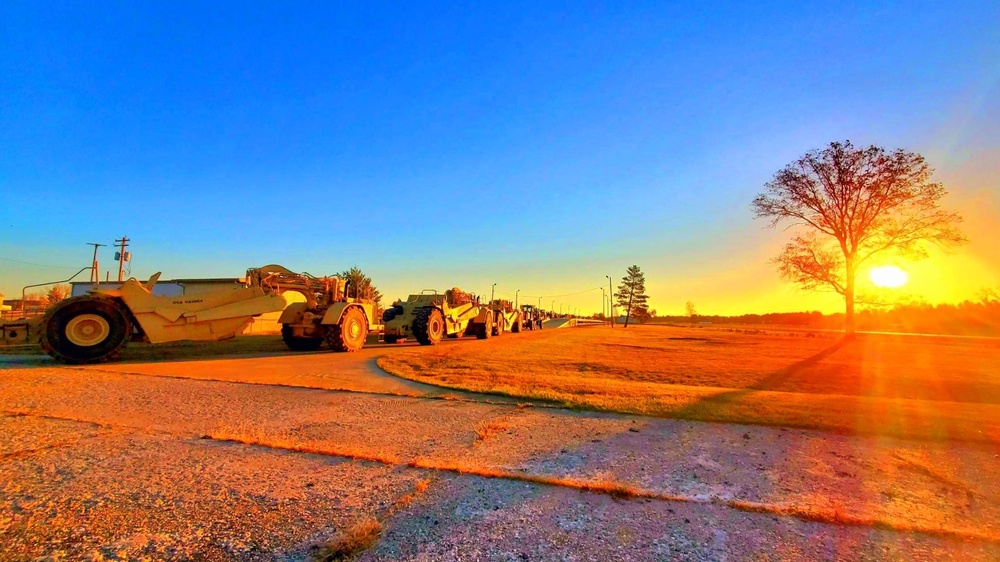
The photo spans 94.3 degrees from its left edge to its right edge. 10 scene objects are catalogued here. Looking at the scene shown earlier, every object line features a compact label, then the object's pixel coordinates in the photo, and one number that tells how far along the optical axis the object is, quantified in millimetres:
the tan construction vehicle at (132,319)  10422
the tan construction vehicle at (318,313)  14500
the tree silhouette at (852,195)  21641
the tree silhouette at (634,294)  102312
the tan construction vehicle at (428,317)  19312
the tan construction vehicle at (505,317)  29766
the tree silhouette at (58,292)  36853
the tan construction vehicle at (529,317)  41794
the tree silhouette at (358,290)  17519
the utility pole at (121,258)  40594
